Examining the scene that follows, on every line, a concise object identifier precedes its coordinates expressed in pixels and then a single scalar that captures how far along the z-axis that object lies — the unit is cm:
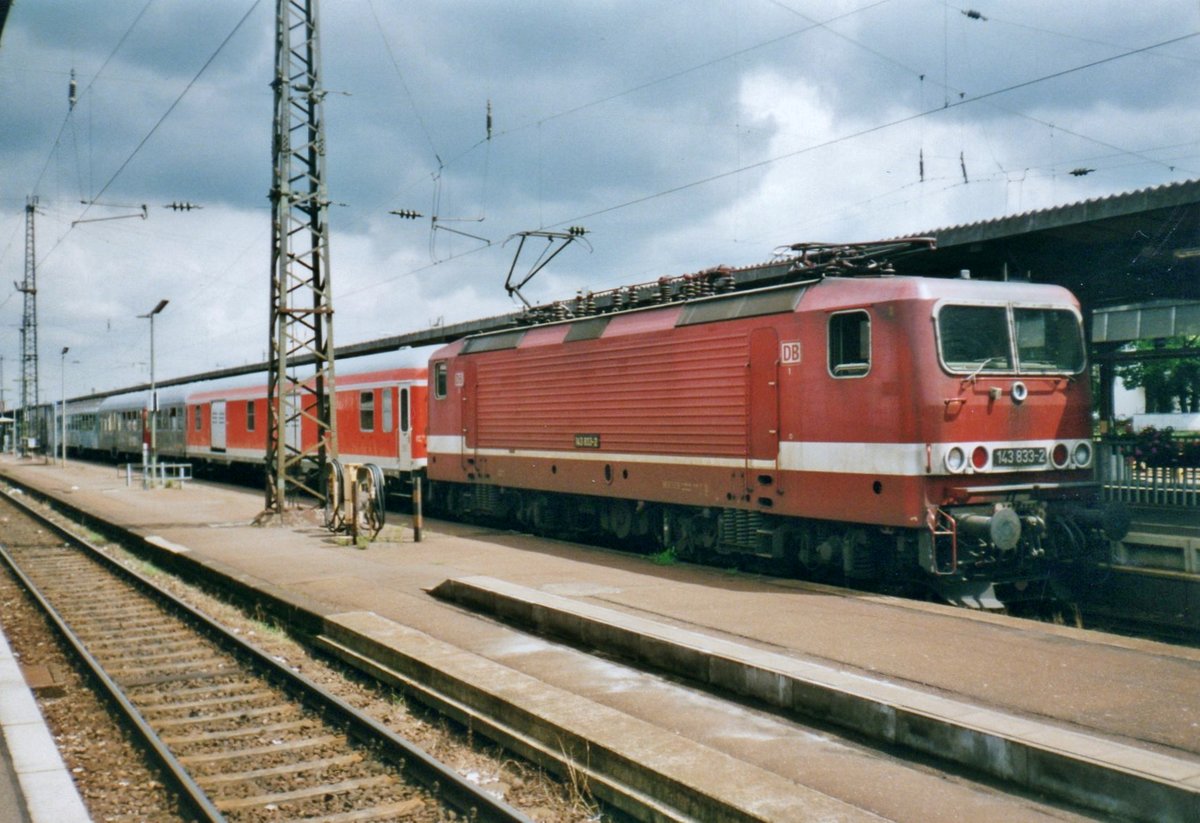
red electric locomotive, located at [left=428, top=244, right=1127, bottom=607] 978
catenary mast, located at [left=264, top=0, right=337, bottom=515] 1712
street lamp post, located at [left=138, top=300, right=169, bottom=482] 2763
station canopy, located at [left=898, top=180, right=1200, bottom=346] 1098
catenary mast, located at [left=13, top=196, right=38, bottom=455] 4944
